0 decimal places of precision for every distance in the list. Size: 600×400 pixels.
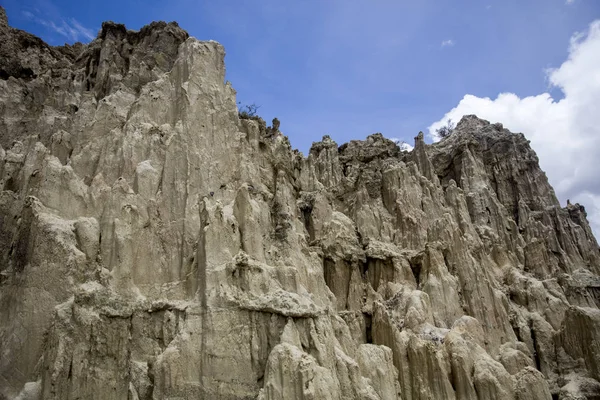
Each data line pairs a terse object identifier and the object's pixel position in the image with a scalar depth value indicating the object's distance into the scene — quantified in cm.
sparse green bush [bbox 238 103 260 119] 3839
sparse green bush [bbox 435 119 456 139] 6646
